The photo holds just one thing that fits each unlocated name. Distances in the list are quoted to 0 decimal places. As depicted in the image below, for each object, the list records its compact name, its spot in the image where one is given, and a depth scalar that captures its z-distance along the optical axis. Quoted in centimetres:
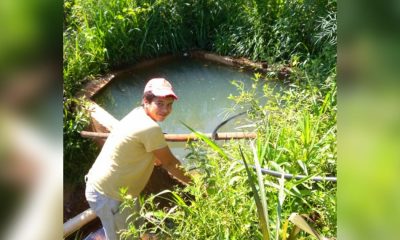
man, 256
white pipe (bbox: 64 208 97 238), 306
